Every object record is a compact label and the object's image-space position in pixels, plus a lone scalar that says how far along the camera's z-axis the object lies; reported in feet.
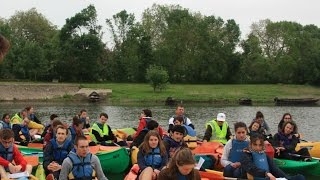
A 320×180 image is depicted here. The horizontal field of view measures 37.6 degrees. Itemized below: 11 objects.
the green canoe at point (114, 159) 31.01
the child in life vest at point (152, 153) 22.86
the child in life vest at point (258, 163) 22.00
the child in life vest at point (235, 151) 24.85
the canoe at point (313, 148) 36.24
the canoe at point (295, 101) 125.65
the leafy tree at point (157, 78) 134.00
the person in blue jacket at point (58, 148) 24.58
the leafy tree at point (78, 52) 158.10
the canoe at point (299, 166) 31.14
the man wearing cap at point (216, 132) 35.00
